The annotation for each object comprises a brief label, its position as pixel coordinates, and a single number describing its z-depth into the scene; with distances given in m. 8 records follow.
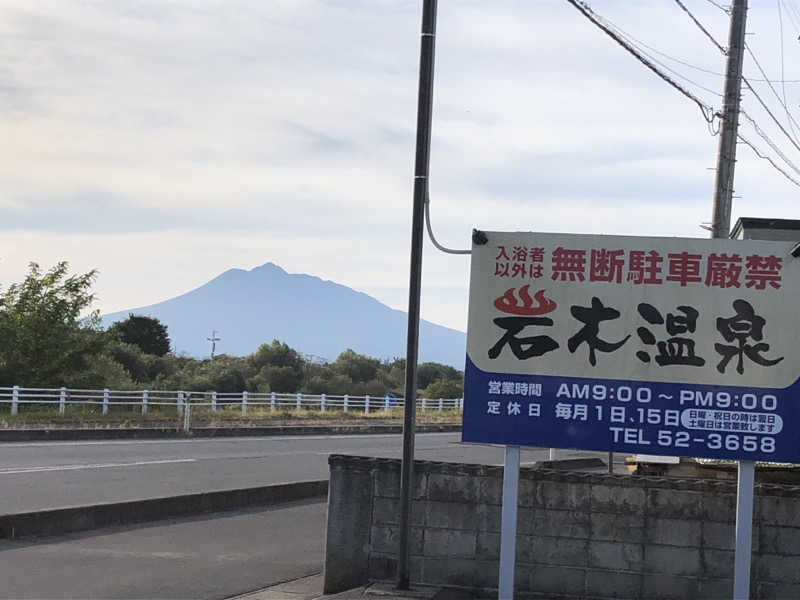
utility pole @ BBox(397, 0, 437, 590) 8.09
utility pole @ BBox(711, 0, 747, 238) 14.89
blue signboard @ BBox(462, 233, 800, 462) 7.62
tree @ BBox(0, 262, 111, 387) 37.97
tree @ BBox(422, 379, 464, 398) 73.12
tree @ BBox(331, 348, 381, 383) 94.12
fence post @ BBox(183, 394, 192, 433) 28.22
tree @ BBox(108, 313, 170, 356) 82.25
